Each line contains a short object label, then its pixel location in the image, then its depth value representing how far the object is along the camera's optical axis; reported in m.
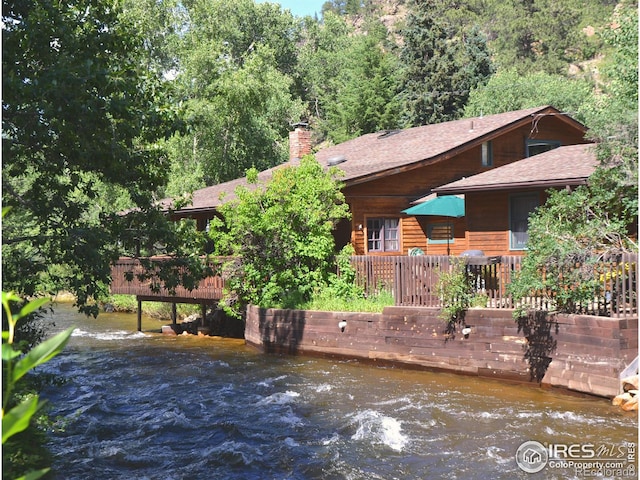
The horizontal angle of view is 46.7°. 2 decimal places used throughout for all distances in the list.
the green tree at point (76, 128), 10.40
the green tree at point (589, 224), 13.52
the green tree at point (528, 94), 41.34
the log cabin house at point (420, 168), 24.38
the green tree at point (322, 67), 67.06
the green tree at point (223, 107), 38.59
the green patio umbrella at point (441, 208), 22.52
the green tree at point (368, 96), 54.97
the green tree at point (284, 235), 20.86
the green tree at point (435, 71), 52.72
